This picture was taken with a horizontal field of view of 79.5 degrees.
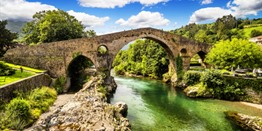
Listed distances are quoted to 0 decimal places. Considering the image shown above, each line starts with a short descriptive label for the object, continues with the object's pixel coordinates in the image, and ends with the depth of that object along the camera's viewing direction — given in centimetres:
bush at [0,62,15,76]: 1365
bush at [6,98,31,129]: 880
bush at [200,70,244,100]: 1917
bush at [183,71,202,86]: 2299
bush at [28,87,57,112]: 1132
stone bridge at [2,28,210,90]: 1989
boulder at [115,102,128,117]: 1482
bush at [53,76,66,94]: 1819
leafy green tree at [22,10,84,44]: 2286
